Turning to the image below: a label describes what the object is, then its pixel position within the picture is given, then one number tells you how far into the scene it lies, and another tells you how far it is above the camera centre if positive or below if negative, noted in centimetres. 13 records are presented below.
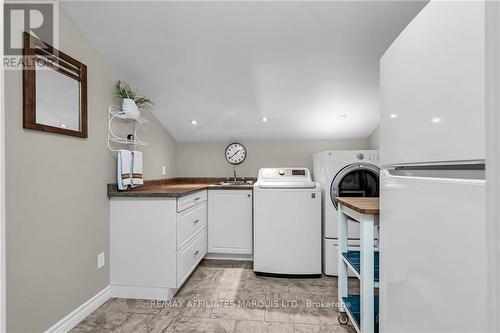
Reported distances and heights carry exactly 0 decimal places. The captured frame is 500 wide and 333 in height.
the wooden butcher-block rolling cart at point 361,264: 122 -59
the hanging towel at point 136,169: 209 -3
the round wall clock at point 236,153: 339 +18
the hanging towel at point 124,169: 196 -3
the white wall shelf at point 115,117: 198 +38
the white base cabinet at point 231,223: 277 -67
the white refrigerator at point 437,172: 52 -2
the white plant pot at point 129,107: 203 +51
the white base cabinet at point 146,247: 190 -65
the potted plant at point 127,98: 203 +58
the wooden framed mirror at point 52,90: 132 +47
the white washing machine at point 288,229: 237 -64
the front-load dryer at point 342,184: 238 -20
